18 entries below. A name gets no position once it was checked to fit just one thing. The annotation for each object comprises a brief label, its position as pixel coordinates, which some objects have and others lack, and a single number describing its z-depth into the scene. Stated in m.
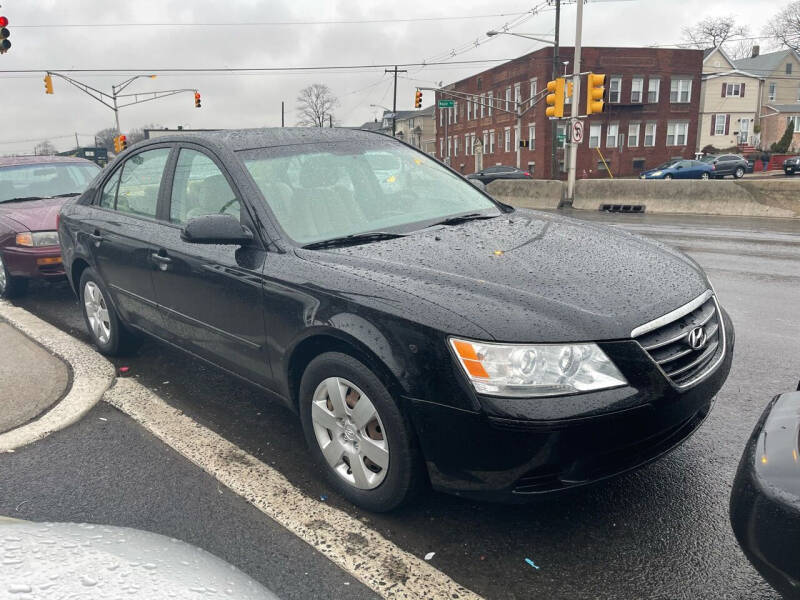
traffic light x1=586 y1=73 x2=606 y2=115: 19.45
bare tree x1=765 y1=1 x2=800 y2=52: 68.31
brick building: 47.00
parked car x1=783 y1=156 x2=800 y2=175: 39.34
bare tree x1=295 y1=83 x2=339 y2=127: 85.06
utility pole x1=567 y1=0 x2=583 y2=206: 20.25
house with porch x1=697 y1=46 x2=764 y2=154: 54.88
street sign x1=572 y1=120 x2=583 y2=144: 20.46
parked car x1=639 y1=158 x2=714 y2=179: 37.97
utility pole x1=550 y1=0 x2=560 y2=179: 31.54
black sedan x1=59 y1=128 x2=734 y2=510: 2.35
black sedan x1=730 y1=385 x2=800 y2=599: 1.69
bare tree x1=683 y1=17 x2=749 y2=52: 73.31
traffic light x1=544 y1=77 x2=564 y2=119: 20.34
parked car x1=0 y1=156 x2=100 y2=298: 6.72
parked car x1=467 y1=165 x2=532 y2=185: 36.47
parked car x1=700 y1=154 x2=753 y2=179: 38.50
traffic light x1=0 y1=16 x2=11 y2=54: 16.98
